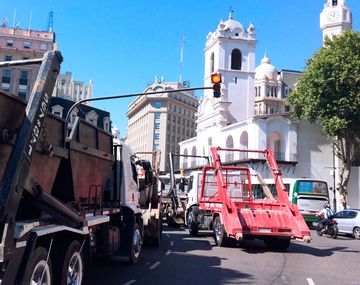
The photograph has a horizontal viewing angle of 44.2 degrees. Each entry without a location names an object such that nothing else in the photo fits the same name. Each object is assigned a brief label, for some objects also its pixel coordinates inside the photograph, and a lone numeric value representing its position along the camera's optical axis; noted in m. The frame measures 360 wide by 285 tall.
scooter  20.67
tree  36.41
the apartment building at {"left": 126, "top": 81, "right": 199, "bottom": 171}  123.62
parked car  21.75
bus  28.48
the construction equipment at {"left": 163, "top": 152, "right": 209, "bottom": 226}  21.83
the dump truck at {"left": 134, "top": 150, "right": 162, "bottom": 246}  12.79
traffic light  15.68
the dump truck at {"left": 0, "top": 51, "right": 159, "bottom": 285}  4.71
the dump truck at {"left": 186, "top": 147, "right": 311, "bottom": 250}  13.41
